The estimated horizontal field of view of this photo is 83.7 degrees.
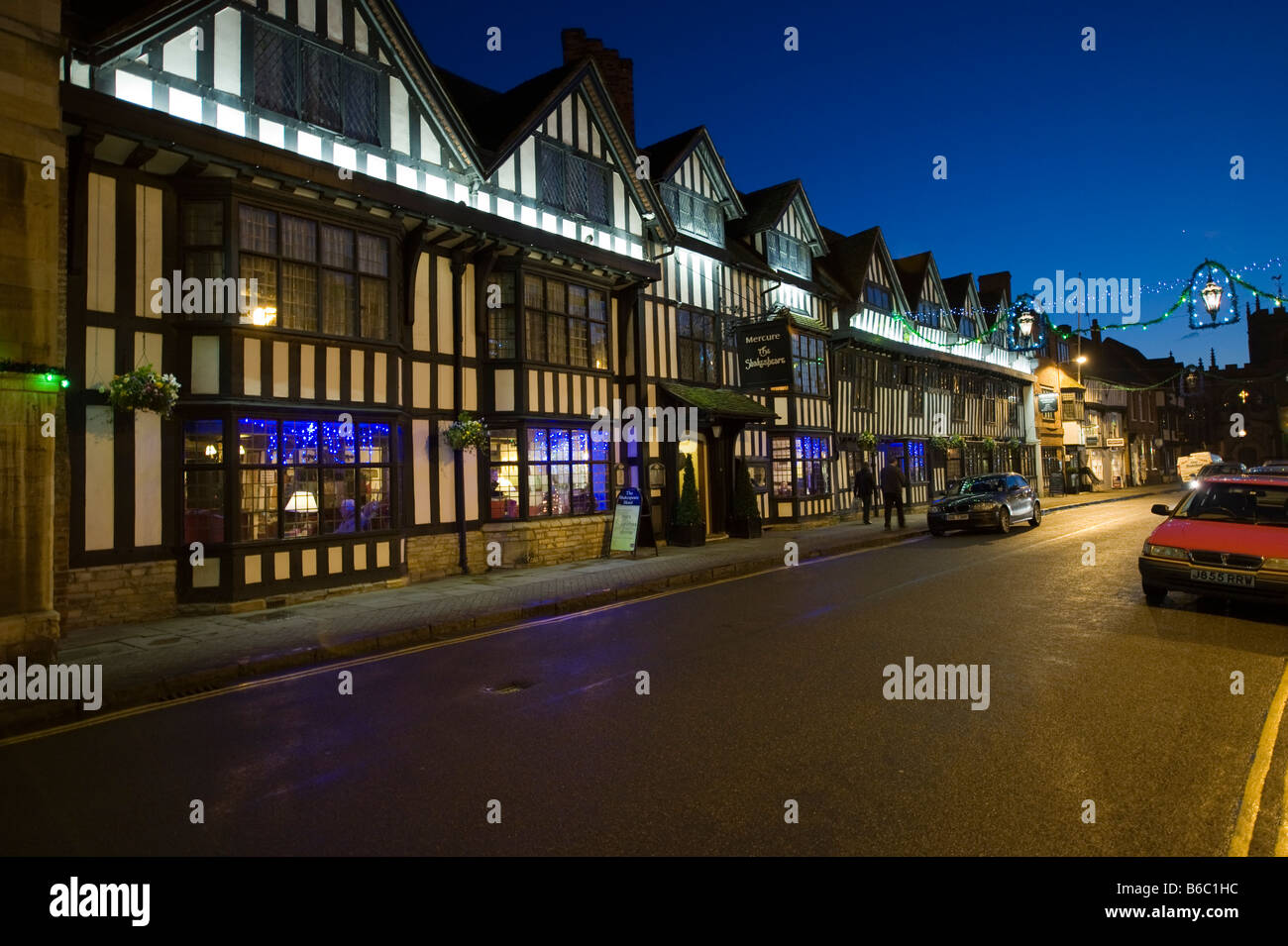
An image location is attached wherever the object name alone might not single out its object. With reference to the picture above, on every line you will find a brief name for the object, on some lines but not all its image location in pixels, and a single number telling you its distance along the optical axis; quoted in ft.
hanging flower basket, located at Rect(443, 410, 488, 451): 45.44
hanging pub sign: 65.72
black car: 63.16
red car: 25.21
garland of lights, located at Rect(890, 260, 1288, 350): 48.06
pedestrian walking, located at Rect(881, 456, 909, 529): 68.39
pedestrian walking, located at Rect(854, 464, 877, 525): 75.82
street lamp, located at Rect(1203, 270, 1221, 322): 47.67
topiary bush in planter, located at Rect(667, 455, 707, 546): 59.47
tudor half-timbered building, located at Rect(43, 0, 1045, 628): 32.89
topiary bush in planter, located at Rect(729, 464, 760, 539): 66.33
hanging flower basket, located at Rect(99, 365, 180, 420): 31.68
